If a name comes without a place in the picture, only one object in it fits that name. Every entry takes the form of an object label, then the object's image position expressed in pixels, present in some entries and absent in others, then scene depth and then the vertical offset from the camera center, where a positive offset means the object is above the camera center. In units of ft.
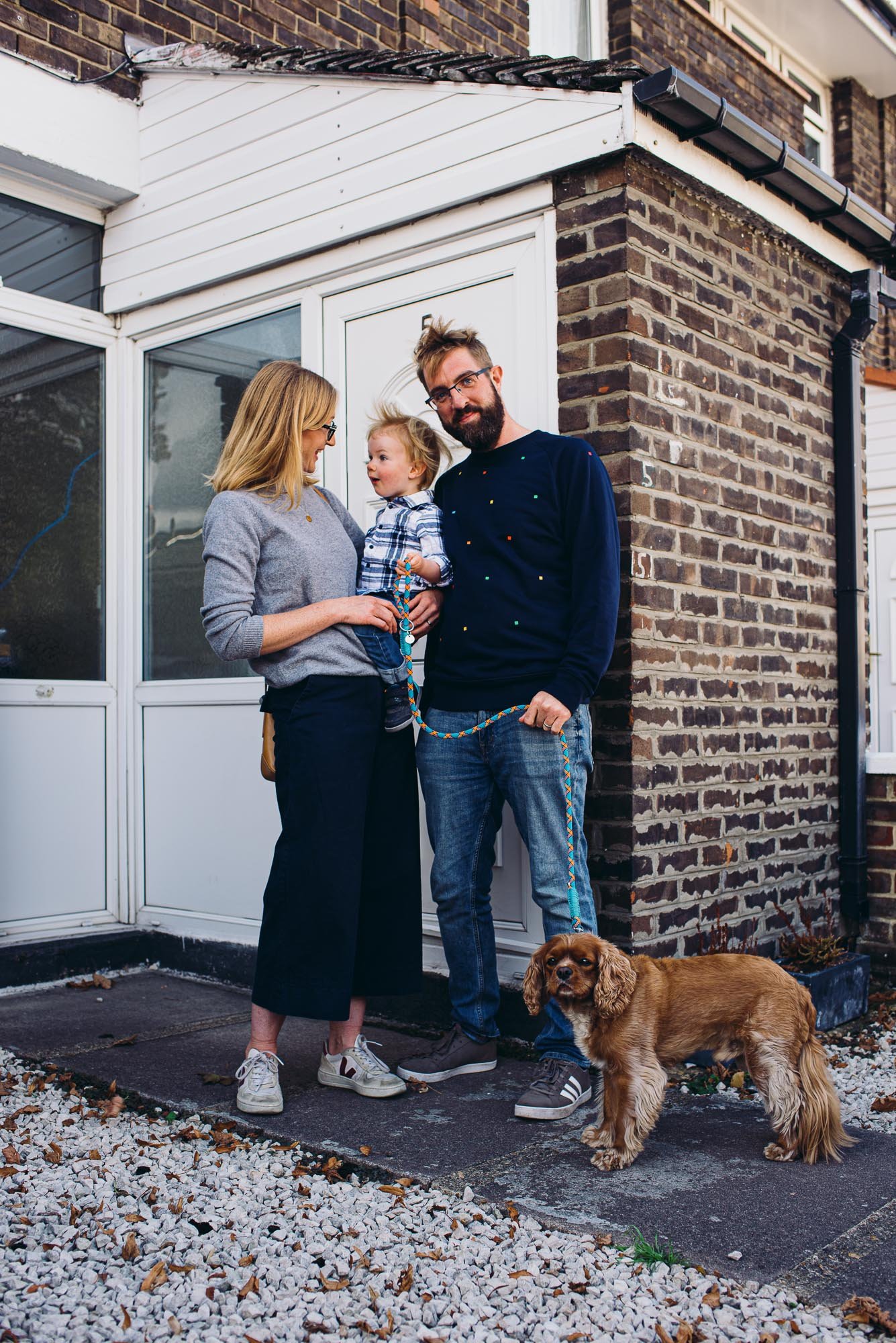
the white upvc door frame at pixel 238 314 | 14.32 +5.38
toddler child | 12.09 +1.57
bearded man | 11.59 +0.20
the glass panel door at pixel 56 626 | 17.47 +0.92
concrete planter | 14.78 -3.87
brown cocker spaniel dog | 10.16 -3.01
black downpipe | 17.42 +1.69
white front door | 13.94 +4.22
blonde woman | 11.31 -0.30
